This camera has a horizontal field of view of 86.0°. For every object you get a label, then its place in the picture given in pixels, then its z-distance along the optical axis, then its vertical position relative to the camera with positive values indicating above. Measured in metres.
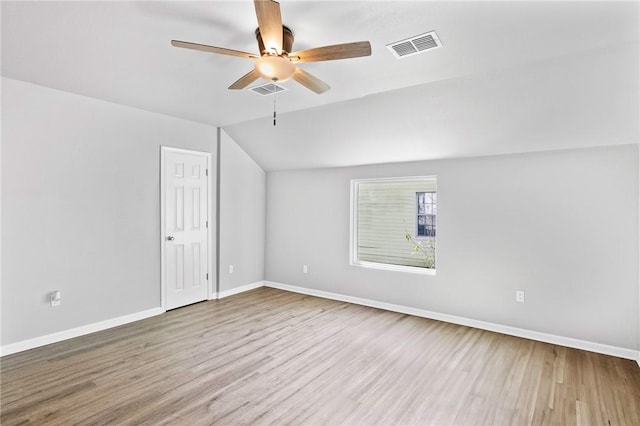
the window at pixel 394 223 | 4.70 -0.12
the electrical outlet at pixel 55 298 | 3.54 -0.87
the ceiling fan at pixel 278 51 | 1.94 +1.03
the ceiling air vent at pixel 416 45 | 2.44 +1.27
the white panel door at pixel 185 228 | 4.60 -0.18
